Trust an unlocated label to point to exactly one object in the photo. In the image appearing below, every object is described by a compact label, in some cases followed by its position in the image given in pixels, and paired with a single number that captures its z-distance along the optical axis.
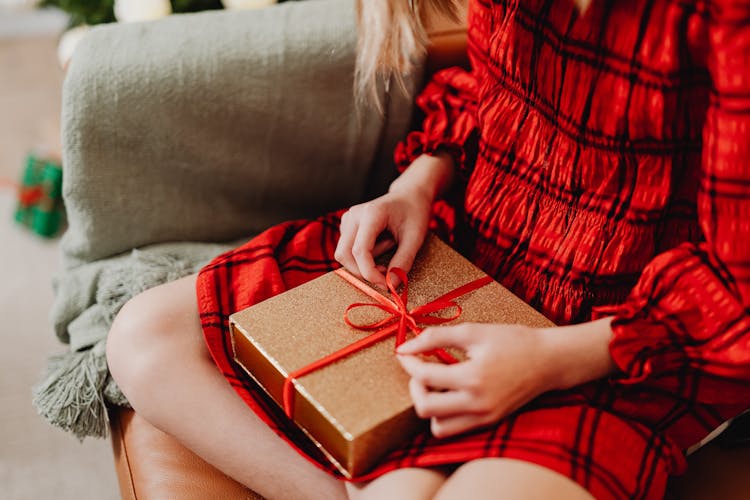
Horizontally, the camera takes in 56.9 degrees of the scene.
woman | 0.52
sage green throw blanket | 0.82
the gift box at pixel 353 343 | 0.52
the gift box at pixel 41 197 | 1.45
